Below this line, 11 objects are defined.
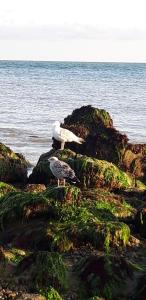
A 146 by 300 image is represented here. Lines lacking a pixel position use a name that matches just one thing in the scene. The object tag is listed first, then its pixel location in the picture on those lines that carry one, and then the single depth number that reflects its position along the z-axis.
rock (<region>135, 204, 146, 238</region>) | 9.24
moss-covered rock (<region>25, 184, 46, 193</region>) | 10.69
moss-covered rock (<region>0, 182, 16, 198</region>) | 11.01
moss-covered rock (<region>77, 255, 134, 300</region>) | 6.84
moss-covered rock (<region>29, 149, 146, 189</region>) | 12.05
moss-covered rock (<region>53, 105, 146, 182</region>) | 14.58
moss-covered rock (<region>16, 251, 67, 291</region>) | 6.88
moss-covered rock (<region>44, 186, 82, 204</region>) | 9.31
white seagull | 14.91
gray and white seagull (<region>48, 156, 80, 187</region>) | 10.91
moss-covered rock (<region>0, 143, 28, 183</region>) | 12.80
